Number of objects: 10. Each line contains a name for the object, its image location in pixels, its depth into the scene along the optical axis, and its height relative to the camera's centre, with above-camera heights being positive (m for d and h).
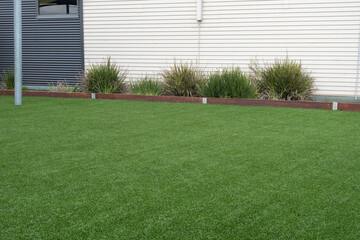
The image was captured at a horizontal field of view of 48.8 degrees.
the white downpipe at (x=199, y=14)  9.27 +1.86
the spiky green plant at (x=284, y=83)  8.05 +0.26
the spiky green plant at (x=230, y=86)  7.80 +0.16
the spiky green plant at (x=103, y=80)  9.07 +0.25
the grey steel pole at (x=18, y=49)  7.04 +0.71
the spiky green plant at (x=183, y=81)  8.58 +0.25
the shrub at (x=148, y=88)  8.62 +0.09
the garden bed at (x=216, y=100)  6.85 -0.12
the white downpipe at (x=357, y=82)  8.45 +0.34
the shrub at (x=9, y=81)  9.87 +0.18
